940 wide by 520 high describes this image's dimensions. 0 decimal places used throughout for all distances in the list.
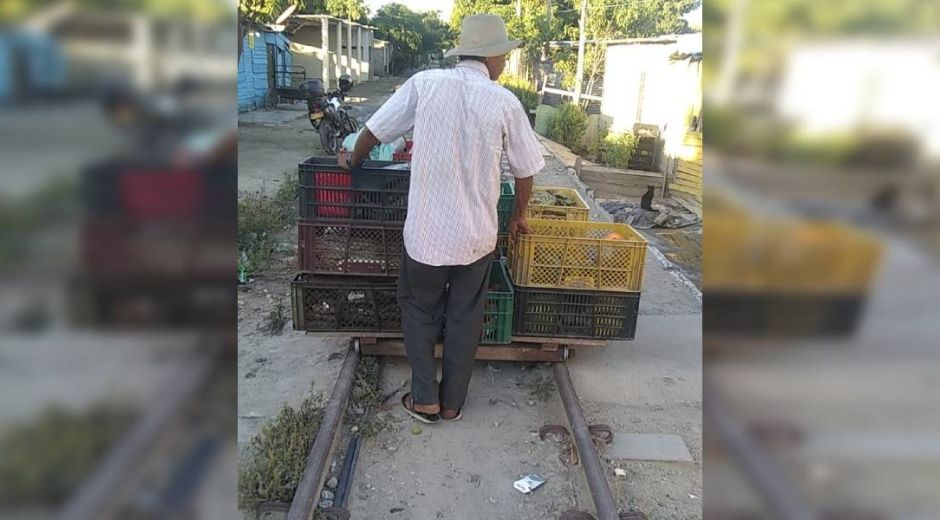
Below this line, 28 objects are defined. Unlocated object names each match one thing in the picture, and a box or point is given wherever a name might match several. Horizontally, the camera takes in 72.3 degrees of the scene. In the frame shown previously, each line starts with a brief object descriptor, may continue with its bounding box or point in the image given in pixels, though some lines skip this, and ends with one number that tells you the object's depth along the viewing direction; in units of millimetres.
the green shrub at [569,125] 18547
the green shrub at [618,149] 15297
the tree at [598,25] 23281
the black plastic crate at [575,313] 4184
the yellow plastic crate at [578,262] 4051
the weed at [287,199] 8508
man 3346
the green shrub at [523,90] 25453
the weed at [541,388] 4277
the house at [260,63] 21625
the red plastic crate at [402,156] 5826
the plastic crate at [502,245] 4438
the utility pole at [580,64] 20575
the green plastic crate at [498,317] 4125
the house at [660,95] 13281
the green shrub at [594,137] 17312
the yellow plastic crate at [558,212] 5121
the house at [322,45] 28469
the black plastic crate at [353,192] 3955
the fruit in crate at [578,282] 4156
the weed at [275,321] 5020
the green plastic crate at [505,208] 4430
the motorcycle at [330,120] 14258
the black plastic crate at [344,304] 4102
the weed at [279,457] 3010
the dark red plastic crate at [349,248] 4023
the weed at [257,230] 6430
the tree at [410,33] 61125
